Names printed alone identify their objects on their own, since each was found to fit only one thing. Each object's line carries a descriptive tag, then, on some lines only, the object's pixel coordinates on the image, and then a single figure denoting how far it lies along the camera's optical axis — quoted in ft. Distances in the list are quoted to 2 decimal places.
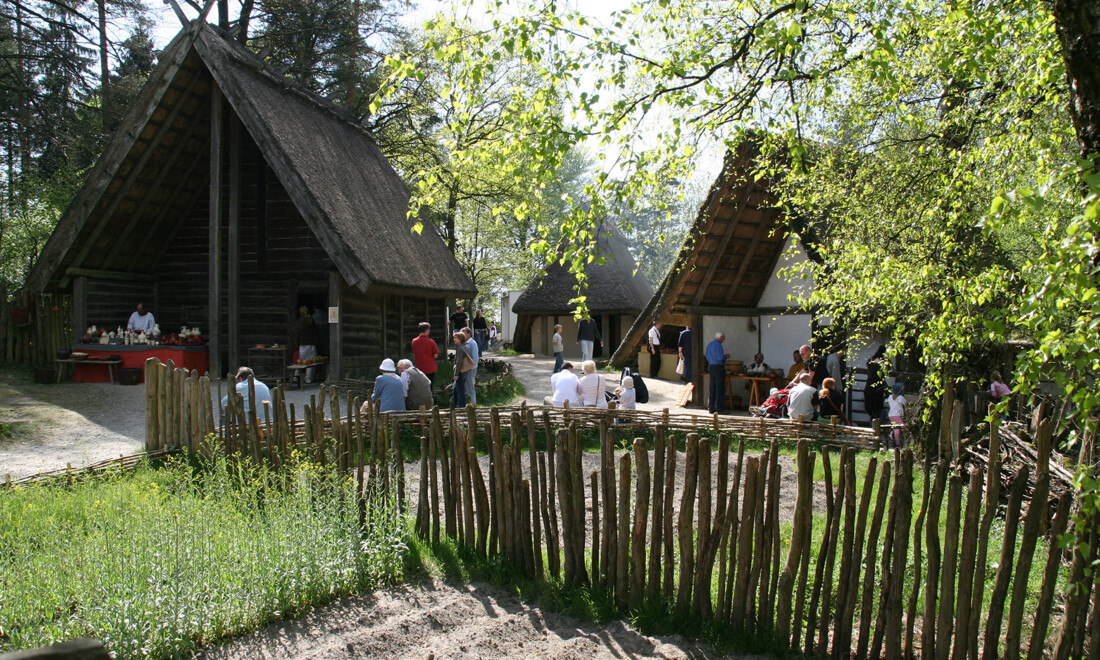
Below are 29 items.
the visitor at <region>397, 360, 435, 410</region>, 34.37
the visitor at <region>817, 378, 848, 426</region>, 37.04
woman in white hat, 31.58
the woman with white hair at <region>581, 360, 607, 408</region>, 34.58
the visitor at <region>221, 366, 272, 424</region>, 29.19
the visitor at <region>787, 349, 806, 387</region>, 44.52
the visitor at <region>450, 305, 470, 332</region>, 75.41
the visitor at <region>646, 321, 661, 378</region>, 66.64
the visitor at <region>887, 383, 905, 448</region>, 32.76
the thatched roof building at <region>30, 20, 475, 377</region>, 44.93
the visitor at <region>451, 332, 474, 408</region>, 39.75
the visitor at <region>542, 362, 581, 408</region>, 34.96
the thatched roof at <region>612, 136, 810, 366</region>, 43.91
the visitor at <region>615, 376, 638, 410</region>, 36.42
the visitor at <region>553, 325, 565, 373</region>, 63.39
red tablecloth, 47.91
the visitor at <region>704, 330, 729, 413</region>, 45.19
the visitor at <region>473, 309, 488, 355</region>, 85.05
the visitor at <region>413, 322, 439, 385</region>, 41.29
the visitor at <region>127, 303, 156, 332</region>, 51.42
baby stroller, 40.32
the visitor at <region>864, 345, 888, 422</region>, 40.86
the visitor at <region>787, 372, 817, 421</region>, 33.99
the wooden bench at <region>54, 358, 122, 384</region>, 47.03
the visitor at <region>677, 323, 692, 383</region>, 54.90
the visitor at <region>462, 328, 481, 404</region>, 40.86
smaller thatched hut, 97.25
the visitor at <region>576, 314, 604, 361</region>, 63.72
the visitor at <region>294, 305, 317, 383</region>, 50.93
